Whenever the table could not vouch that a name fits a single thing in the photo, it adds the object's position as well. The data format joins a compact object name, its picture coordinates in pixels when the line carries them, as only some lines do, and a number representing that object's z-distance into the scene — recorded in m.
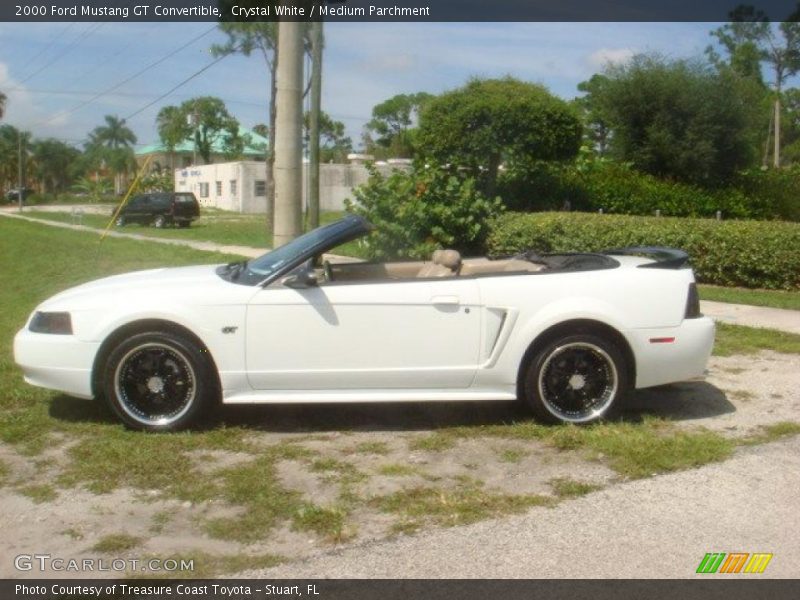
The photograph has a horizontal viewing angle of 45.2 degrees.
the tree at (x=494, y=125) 18.53
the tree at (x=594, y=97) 23.60
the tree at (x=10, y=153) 87.56
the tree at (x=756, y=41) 56.84
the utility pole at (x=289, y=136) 9.31
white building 55.97
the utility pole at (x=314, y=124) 16.81
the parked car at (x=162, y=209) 36.16
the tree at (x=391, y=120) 64.12
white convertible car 5.92
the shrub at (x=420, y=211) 14.86
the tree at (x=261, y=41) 29.69
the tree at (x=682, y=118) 21.94
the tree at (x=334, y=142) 77.19
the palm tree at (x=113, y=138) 88.62
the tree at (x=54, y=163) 91.44
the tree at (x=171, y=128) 74.57
